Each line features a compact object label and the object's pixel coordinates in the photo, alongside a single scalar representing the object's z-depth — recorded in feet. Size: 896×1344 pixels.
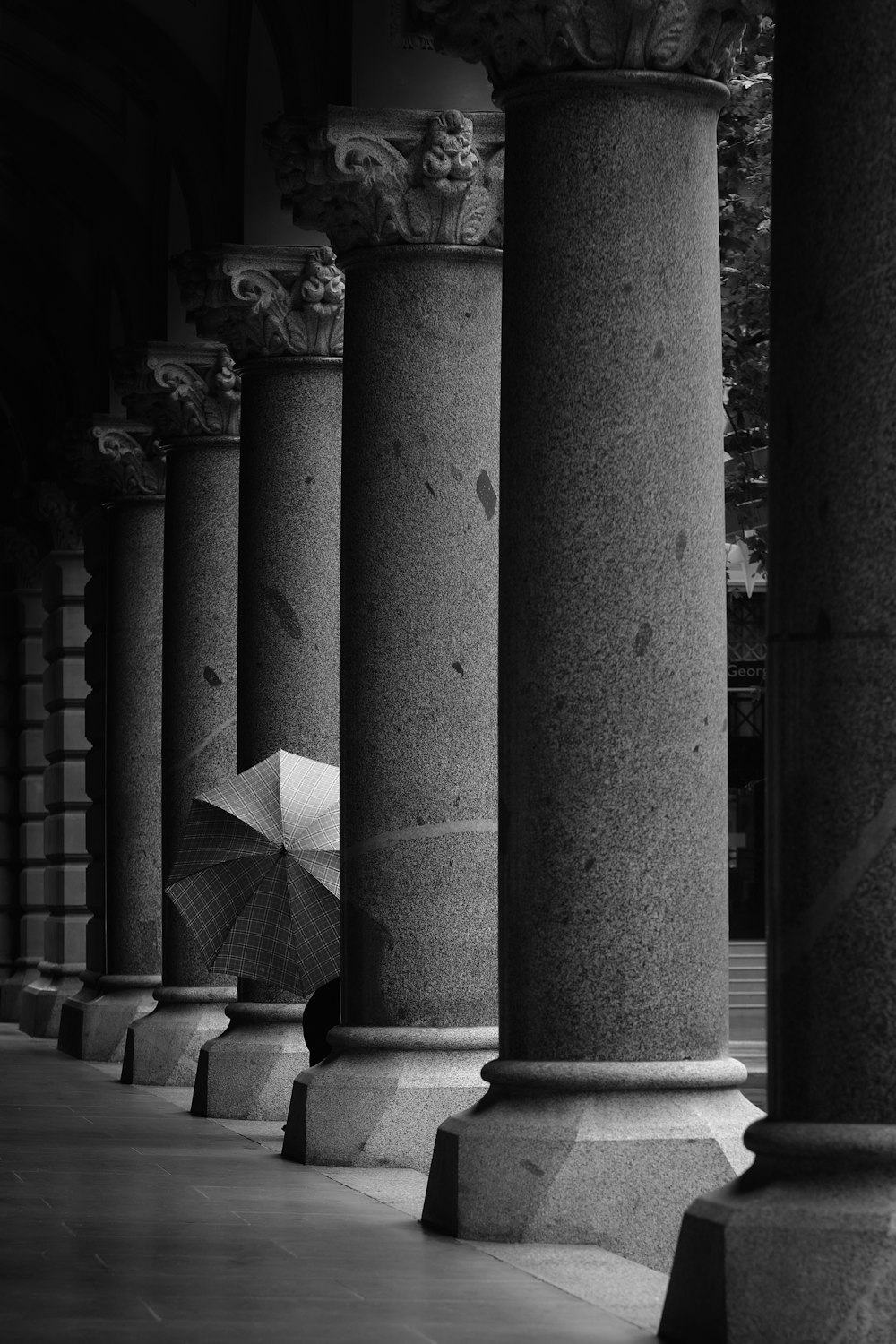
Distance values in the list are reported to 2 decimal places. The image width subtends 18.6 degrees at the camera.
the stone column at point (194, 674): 65.51
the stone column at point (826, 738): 23.48
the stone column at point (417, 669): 42.88
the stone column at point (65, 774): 94.14
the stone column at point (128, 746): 75.20
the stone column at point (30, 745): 105.70
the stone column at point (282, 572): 54.54
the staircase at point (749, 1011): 77.89
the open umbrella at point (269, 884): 49.39
